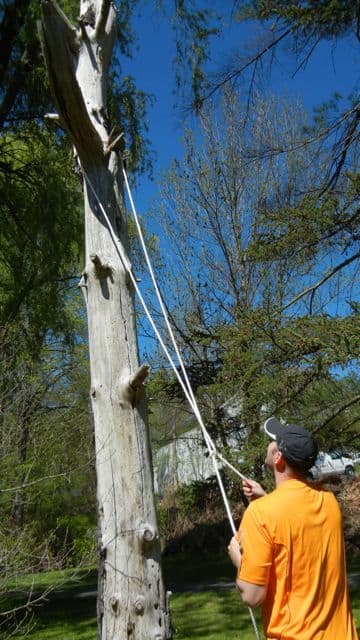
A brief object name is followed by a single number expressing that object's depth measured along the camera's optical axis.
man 2.00
